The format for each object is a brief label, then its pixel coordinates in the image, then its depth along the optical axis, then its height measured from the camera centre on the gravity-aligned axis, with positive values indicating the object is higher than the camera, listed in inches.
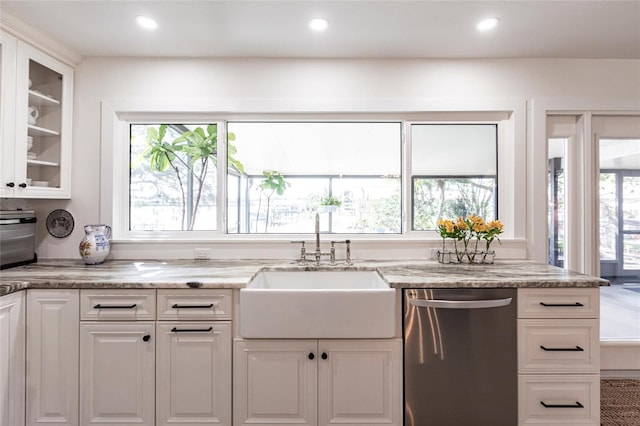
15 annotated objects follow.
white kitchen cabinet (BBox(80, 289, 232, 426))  67.4 -28.9
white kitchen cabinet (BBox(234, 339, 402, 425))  67.2 -32.4
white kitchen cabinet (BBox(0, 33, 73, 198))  75.4 +23.8
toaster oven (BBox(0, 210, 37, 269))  79.0 -5.2
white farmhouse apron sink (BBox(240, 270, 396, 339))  66.3 -19.3
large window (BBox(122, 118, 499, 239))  98.4 +12.8
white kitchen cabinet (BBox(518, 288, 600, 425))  68.3 -27.6
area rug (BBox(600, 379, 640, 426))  78.9 -46.6
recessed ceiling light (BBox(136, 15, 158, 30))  76.2 +46.0
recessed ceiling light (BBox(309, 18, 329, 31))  76.6 +46.1
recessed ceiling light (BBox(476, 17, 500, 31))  76.7 +46.3
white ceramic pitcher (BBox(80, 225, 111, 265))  85.4 -7.3
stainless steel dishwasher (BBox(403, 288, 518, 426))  67.1 -29.2
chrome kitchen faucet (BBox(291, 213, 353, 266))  88.9 -9.6
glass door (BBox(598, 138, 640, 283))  96.9 +3.7
